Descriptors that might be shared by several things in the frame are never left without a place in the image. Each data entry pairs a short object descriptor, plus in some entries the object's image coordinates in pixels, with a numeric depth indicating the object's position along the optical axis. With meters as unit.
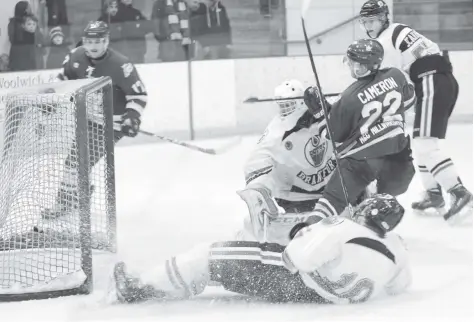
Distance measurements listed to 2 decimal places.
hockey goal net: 7.16
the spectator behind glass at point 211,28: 16.19
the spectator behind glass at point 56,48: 15.01
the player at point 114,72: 9.78
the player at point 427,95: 9.53
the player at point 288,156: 7.87
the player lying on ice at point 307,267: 6.04
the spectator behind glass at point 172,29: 15.91
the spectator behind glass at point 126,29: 15.84
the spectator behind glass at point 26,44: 14.30
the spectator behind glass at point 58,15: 15.32
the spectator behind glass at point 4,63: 13.95
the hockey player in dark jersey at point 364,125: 7.67
